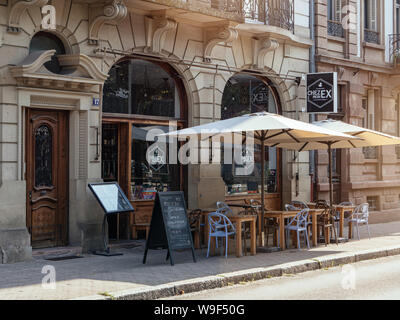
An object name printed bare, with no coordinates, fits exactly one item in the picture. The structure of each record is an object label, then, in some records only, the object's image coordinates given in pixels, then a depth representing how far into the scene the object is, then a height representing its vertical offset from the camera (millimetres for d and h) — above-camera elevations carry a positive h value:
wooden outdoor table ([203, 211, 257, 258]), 11945 -973
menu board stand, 11867 -388
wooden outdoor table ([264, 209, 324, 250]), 12922 -739
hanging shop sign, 17031 +2278
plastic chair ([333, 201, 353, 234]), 14711 -858
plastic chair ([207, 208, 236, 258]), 11797 -860
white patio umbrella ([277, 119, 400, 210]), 14133 +836
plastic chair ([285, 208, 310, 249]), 12984 -872
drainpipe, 18266 +3268
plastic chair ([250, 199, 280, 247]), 13219 -930
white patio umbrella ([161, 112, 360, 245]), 11695 +916
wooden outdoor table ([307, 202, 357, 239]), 14750 -687
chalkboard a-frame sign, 10930 -792
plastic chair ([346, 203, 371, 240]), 14595 -811
